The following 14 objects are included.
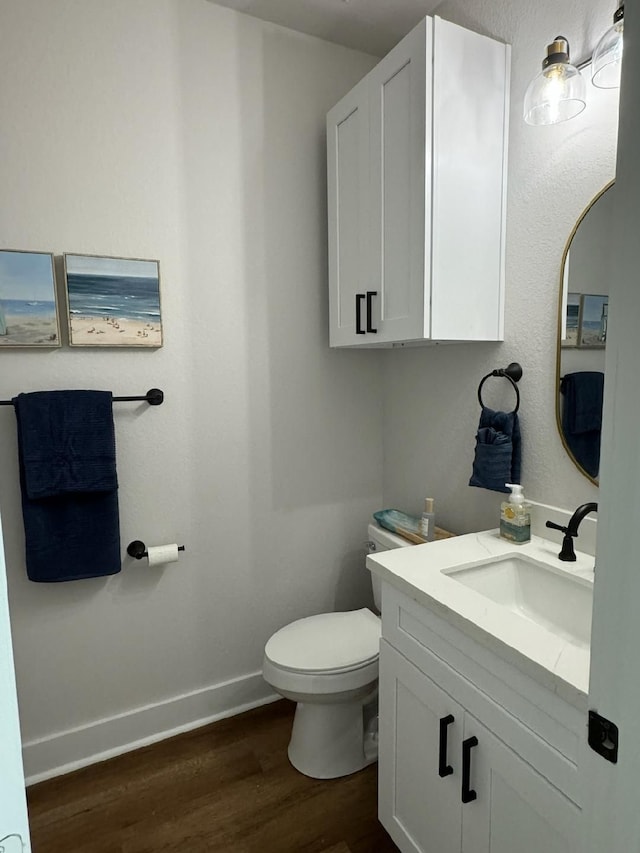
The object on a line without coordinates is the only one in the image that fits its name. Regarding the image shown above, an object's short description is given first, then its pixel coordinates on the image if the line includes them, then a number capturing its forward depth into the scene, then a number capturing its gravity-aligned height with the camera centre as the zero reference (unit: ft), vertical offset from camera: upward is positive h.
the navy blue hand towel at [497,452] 5.09 -0.91
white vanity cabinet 2.94 -2.61
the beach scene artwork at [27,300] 5.14 +0.68
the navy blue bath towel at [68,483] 5.19 -1.21
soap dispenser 4.90 -1.50
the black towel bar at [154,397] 5.88 -0.36
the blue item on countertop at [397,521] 6.32 -2.02
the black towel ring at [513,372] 5.17 -0.12
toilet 5.35 -3.39
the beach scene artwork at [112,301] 5.41 +0.70
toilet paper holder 5.92 -2.13
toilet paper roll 5.93 -2.20
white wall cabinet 4.71 +1.73
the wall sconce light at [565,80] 3.81 +2.23
